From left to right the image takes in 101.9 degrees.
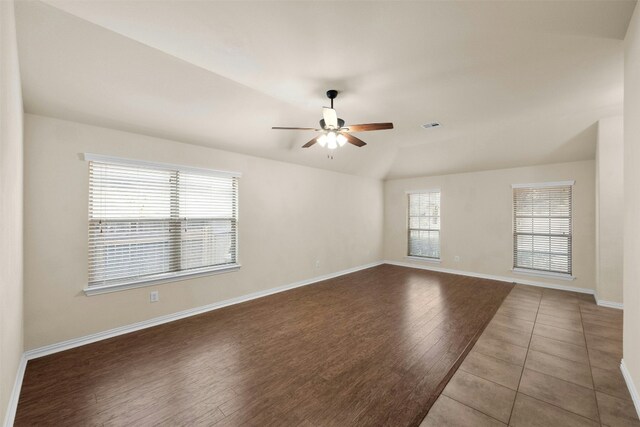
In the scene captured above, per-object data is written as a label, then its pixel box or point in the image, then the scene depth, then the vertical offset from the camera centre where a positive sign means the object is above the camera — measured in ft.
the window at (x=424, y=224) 21.93 -1.07
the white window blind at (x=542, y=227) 16.56 -1.01
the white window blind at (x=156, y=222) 10.09 -0.50
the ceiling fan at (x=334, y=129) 9.36 +3.12
